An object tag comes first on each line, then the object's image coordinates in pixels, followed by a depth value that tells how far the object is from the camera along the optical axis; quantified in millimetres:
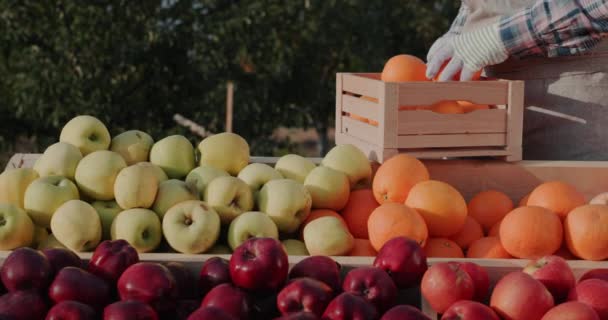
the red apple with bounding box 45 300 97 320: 1576
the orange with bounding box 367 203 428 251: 2094
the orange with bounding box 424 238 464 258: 2188
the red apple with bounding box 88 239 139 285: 1774
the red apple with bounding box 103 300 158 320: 1551
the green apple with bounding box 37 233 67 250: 2195
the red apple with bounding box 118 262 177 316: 1675
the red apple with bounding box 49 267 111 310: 1674
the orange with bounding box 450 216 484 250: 2307
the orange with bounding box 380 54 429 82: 2621
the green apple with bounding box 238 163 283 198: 2412
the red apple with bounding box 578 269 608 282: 1856
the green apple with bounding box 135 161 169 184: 2309
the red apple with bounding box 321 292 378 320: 1583
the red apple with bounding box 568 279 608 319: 1703
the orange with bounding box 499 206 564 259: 2090
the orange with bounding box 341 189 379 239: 2377
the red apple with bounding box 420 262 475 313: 1731
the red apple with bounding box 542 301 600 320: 1602
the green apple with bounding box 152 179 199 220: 2258
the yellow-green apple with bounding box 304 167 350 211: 2371
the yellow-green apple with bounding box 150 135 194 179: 2488
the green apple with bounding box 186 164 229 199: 2355
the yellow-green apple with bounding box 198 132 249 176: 2508
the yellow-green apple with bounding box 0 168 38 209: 2326
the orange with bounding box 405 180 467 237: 2223
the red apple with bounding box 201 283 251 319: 1659
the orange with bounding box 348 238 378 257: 2186
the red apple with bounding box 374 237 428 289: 1836
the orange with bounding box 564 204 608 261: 2082
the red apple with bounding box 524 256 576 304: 1807
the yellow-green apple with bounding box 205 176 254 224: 2256
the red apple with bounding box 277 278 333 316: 1650
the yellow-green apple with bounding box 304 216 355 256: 2133
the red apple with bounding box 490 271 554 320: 1695
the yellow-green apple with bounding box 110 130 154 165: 2535
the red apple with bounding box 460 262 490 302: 1846
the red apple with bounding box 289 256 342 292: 1798
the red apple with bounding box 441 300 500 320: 1622
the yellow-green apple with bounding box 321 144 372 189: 2490
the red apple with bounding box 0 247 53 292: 1709
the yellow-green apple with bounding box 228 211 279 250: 2162
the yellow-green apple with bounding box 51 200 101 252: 2135
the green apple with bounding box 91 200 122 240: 2242
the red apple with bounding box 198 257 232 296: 1799
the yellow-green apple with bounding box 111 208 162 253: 2146
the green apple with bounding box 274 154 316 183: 2508
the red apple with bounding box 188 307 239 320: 1510
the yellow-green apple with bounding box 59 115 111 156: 2514
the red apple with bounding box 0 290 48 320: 1627
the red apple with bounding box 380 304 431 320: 1554
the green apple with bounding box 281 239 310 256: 2209
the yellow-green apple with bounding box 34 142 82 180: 2379
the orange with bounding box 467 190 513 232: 2414
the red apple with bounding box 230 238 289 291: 1729
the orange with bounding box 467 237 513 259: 2156
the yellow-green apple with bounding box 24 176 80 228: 2238
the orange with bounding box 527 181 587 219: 2256
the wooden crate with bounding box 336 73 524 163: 2500
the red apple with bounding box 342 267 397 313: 1726
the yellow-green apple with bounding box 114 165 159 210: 2229
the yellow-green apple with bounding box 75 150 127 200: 2309
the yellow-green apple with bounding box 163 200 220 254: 2109
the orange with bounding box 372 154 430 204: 2328
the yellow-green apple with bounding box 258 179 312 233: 2260
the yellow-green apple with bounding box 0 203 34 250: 2127
